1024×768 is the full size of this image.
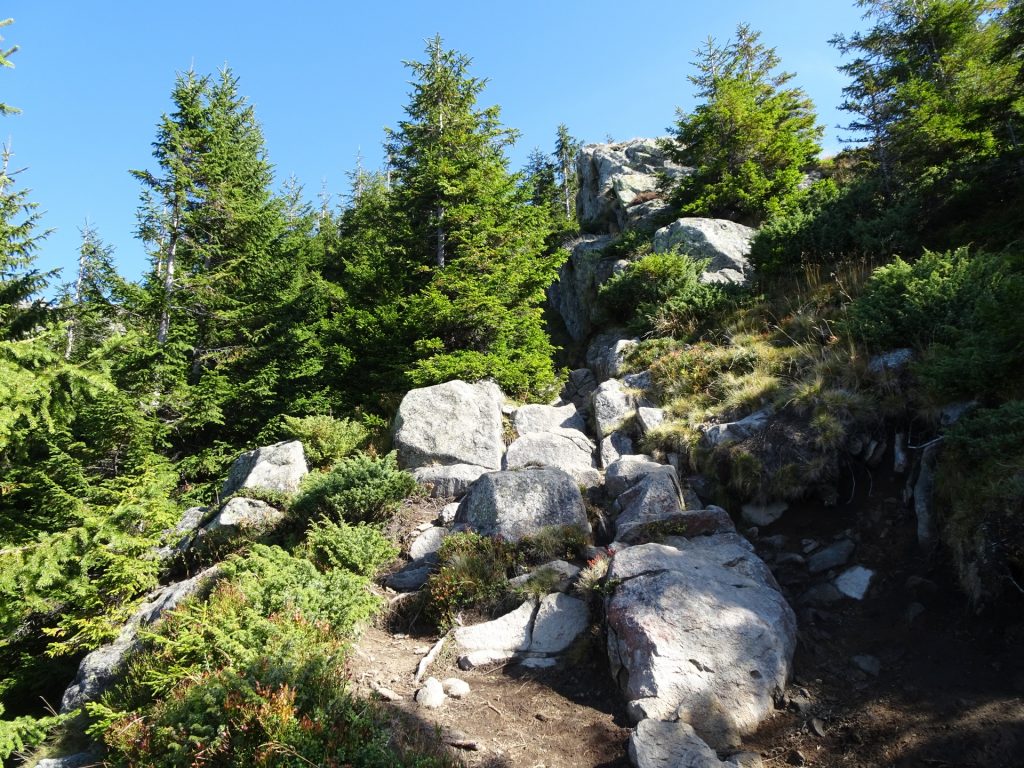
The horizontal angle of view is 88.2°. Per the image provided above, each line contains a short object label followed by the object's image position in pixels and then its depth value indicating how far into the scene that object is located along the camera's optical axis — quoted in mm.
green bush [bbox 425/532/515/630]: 7129
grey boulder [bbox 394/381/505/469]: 11039
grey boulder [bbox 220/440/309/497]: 10789
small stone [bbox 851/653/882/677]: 5420
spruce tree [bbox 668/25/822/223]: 17406
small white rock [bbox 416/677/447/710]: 5551
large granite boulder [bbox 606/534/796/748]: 5098
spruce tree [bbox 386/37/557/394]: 13070
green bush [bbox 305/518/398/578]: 7934
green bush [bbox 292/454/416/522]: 9164
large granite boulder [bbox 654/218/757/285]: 15758
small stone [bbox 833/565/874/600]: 6422
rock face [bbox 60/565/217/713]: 7094
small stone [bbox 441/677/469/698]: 5766
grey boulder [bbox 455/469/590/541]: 8227
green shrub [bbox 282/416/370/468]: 11906
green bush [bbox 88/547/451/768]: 4230
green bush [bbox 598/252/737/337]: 13594
